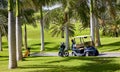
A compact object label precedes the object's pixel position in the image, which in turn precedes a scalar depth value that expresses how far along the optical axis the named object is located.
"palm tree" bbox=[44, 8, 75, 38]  45.02
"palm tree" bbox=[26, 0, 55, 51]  42.40
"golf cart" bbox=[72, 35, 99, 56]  28.78
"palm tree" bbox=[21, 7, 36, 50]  52.42
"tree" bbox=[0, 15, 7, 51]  40.34
